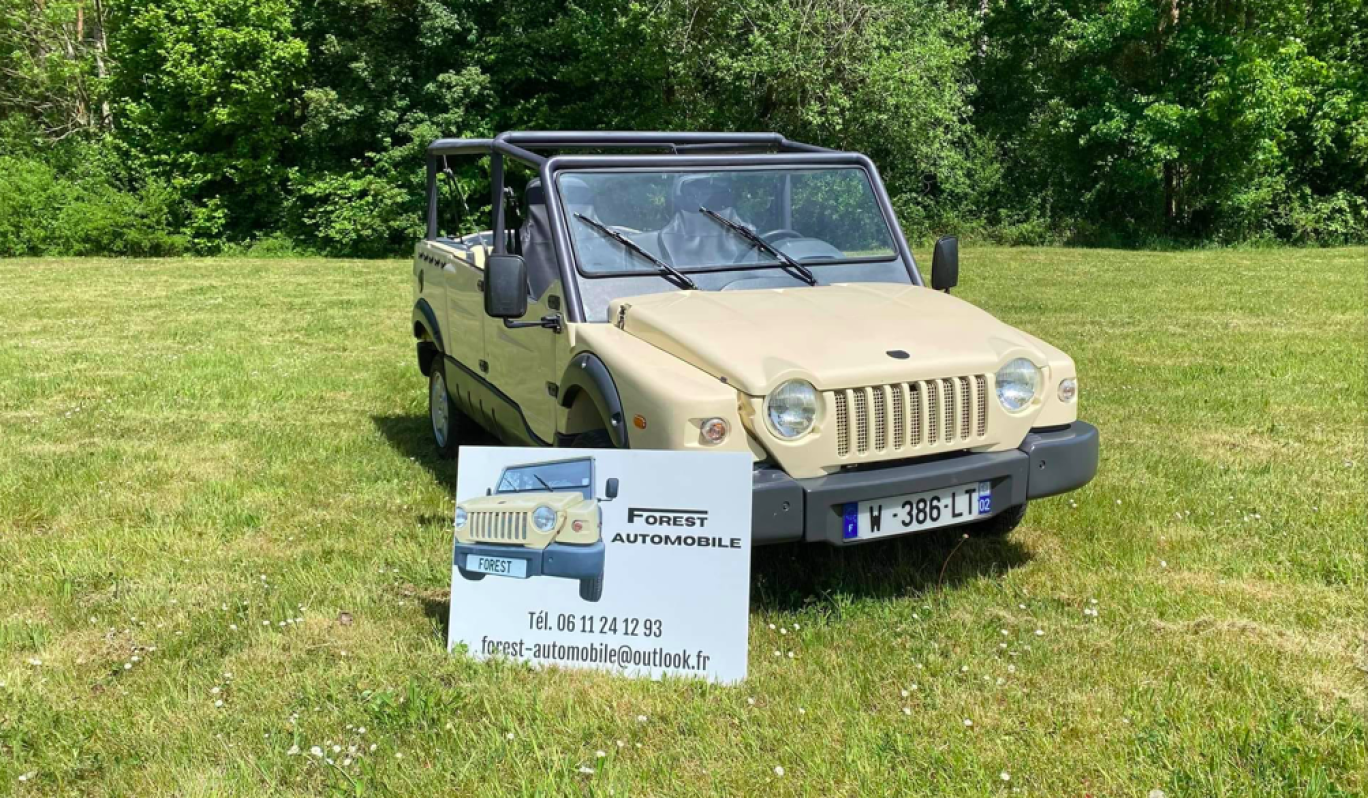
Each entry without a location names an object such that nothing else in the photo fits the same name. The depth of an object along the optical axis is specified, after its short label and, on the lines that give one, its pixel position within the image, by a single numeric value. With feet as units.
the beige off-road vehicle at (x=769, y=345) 13.19
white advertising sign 12.41
